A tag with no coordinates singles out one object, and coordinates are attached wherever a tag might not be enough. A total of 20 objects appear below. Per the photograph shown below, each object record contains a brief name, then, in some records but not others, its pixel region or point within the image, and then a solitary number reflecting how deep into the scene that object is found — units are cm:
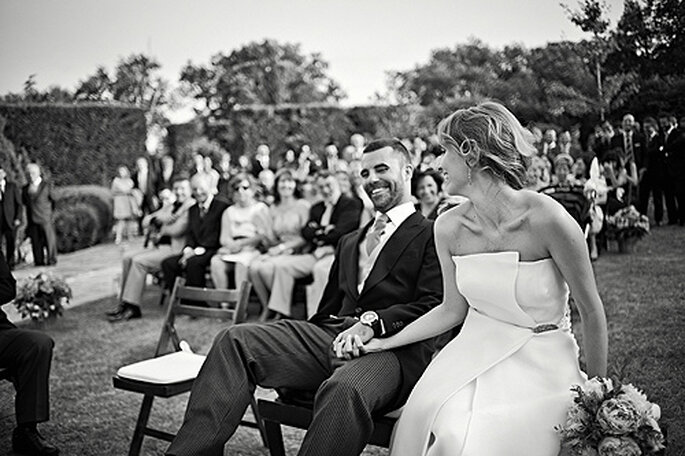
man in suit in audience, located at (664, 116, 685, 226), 376
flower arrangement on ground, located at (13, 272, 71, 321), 716
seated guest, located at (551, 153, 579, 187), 426
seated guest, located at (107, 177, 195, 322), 799
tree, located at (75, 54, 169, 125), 1009
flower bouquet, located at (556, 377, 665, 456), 226
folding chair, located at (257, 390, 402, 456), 313
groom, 288
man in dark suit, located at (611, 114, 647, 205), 393
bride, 254
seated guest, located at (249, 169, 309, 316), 759
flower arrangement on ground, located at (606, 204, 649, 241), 390
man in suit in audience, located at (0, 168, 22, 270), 852
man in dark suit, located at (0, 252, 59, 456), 402
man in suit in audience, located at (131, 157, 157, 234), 1548
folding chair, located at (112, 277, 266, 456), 368
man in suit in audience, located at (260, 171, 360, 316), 732
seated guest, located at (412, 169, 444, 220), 642
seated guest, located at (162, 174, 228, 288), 798
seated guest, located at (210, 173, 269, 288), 791
